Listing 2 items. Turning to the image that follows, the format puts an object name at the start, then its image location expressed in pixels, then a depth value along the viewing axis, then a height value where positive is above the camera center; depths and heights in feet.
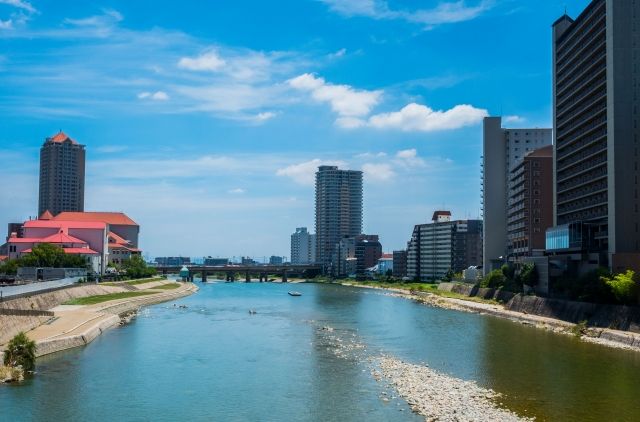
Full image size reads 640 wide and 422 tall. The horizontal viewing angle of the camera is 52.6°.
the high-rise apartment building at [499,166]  464.24 +65.42
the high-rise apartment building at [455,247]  613.93 +7.90
